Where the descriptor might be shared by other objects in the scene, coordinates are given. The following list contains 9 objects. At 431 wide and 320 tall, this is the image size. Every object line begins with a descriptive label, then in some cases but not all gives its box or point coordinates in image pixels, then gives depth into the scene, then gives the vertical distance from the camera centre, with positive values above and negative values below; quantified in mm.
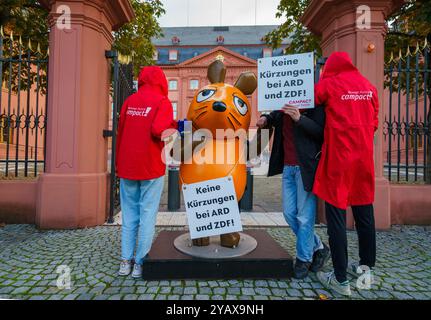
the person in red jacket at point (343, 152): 2535 +120
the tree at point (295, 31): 8336 +4062
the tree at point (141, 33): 8664 +3975
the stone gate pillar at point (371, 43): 4723 +1983
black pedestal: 2828 -994
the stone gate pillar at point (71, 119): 4582 +663
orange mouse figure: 2982 +371
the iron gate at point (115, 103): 5023 +1033
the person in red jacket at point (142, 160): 2789 +19
